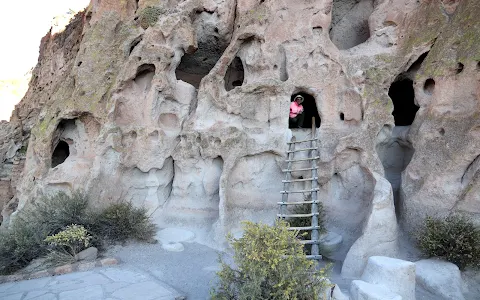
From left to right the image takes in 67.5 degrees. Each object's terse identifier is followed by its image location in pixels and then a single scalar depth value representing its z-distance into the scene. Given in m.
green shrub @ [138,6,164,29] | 8.69
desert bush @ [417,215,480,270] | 5.38
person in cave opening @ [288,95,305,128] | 8.22
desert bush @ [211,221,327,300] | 3.56
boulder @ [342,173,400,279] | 5.70
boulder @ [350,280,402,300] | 4.12
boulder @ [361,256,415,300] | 4.39
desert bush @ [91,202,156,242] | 6.65
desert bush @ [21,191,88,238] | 6.34
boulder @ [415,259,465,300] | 5.07
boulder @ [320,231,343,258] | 6.45
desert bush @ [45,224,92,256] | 5.71
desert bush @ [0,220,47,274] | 5.71
